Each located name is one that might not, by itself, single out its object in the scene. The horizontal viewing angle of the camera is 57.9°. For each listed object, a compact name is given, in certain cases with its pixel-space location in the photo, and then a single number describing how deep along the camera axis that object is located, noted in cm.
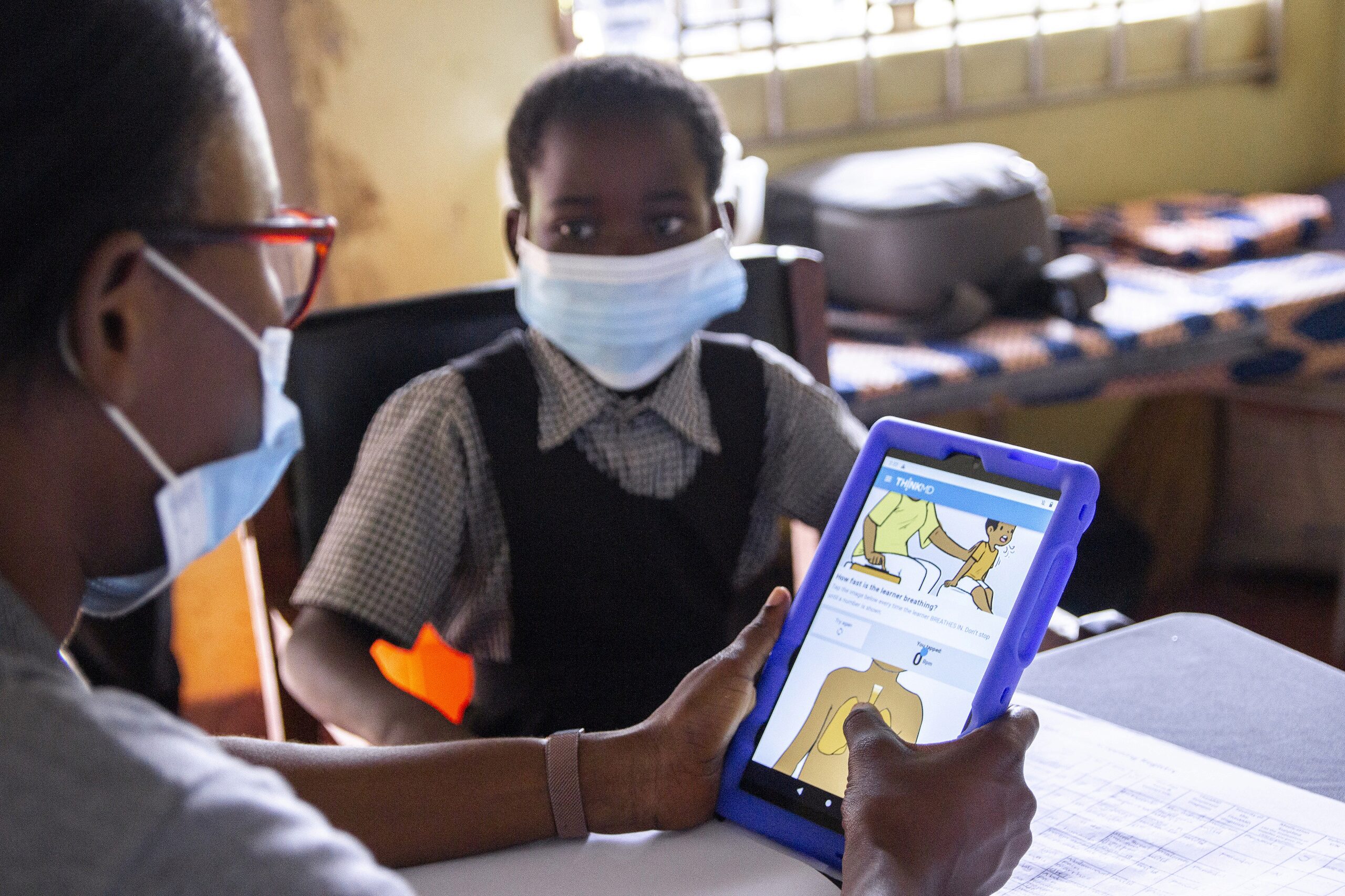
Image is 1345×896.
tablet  69
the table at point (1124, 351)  216
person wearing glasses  42
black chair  128
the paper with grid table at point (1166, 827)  66
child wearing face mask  114
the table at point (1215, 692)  82
